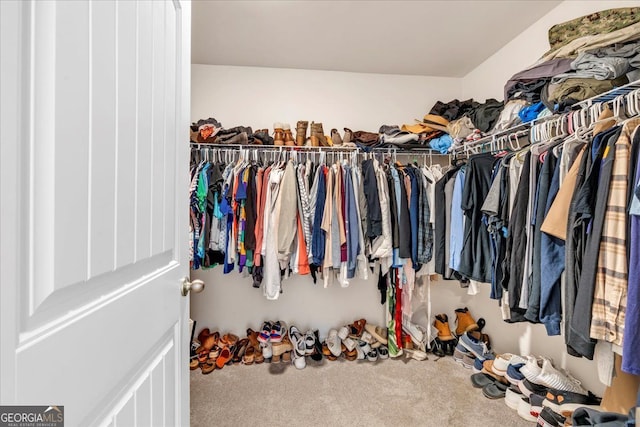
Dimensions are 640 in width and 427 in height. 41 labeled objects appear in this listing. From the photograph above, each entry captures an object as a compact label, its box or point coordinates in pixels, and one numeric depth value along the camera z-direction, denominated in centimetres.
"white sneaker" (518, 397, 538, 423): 160
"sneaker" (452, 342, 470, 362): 224
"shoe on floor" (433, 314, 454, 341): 243
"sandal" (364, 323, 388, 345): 241
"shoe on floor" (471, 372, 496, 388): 192
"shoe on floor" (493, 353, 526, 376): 184
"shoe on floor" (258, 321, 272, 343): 233
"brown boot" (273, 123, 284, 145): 224
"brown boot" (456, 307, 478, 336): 245
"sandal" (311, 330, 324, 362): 229
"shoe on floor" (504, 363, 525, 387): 175
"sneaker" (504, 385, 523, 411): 168
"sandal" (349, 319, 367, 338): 247
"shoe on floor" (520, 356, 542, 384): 163
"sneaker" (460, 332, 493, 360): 215
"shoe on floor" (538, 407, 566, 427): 140
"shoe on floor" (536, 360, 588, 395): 156
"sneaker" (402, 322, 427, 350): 241
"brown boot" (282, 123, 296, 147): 226
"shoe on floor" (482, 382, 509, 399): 181
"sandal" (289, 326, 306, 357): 223
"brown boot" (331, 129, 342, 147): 233
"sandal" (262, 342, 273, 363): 226
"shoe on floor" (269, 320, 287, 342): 233
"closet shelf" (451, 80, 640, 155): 115
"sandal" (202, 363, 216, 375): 209
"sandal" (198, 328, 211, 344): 234
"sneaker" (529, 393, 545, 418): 158
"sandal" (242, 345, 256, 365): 222
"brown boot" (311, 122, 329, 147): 225
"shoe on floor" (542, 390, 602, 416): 143
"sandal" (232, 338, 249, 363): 227
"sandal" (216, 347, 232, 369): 216
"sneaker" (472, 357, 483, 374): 208
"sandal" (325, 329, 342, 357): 230
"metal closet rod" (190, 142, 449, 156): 220
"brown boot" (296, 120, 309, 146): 229
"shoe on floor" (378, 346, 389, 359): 233
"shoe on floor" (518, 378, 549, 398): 163
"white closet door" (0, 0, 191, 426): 31
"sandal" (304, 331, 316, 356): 228
